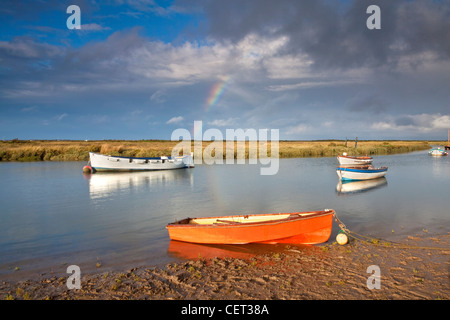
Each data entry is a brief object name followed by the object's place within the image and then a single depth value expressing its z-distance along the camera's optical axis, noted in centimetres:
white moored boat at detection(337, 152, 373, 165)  3955
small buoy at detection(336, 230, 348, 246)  1144
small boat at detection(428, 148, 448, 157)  6862
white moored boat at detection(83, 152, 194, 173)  4141
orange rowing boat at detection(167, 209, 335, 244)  1152
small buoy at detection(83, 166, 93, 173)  4091
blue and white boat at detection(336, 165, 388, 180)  3027
